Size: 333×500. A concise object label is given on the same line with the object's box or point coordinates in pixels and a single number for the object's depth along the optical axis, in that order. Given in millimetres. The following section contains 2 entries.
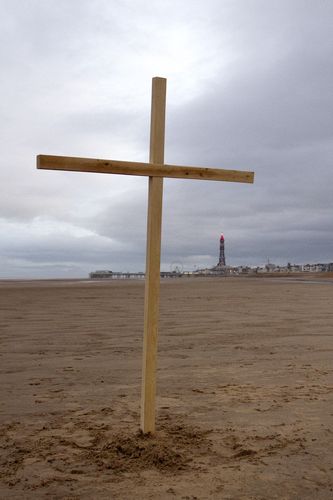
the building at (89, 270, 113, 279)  91938
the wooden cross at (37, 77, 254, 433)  4555
